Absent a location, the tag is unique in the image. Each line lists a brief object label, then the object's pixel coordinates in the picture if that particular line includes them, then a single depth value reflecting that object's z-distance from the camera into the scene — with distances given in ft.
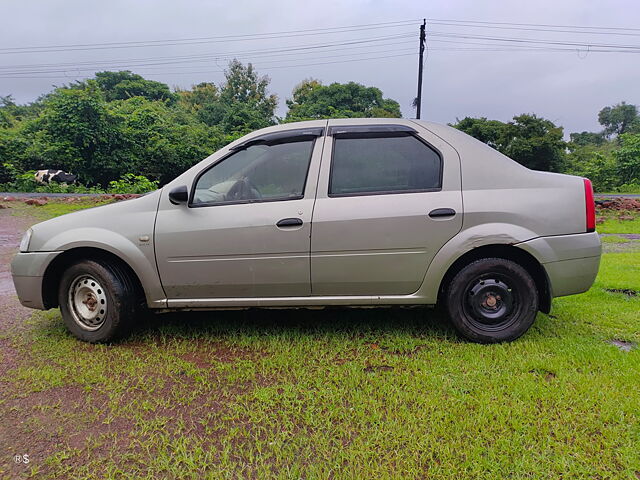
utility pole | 79.46
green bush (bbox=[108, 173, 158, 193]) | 57.21
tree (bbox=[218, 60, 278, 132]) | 141.79
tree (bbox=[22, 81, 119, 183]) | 61.93
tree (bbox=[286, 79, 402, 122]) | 122.93
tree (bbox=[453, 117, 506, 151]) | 79.41
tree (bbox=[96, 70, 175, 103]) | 143.54
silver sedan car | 9.50
